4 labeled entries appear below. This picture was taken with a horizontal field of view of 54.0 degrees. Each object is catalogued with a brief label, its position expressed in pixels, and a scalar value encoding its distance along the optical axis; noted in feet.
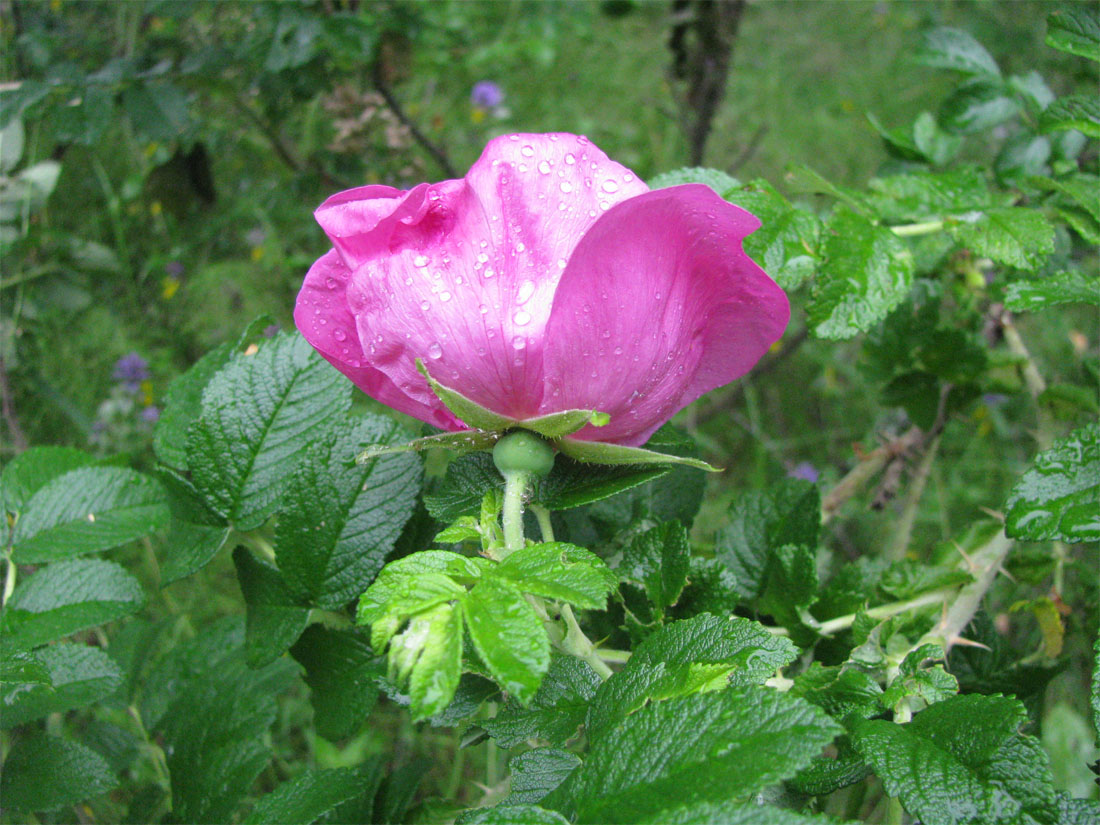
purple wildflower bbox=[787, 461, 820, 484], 1.73
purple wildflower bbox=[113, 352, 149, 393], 1.79
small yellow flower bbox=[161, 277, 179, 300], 2.04
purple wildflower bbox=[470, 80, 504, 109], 2.66
